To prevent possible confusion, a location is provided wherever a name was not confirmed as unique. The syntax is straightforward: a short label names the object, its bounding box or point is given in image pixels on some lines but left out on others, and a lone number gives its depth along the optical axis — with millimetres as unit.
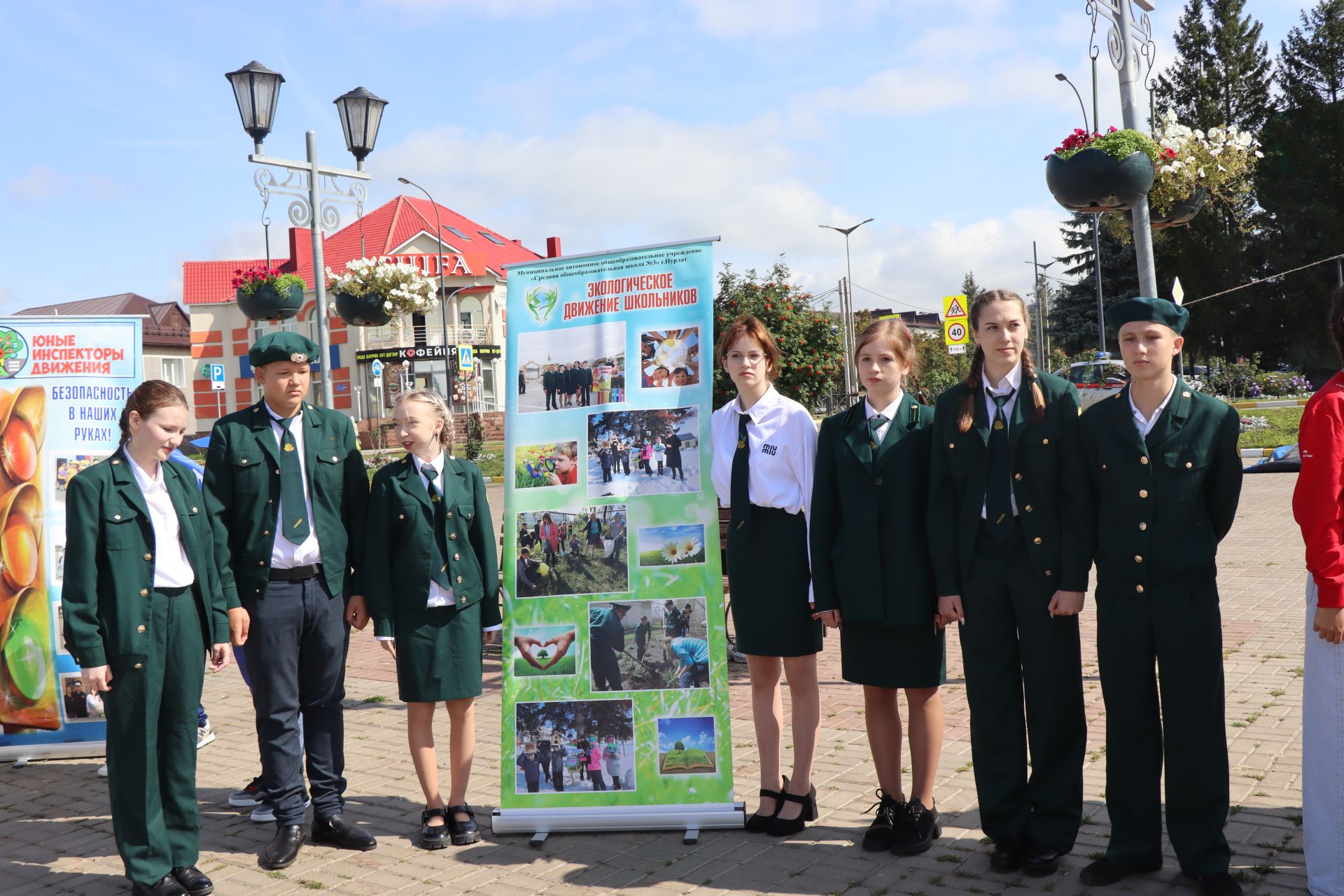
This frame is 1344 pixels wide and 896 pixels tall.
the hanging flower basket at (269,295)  12227
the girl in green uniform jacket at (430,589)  4668
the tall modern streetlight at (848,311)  36731
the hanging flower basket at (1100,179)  6305
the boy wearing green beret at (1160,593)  3742
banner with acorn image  6203
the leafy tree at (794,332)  13016
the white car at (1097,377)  23891
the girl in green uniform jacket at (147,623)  4184
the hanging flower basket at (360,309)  12008
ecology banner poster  4797
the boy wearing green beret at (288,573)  4605
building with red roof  57938
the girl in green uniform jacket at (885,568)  4250
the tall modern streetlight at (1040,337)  48603
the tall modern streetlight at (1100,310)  34556
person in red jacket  3480
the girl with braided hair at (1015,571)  3947
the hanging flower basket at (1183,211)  7012
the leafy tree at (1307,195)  47375
